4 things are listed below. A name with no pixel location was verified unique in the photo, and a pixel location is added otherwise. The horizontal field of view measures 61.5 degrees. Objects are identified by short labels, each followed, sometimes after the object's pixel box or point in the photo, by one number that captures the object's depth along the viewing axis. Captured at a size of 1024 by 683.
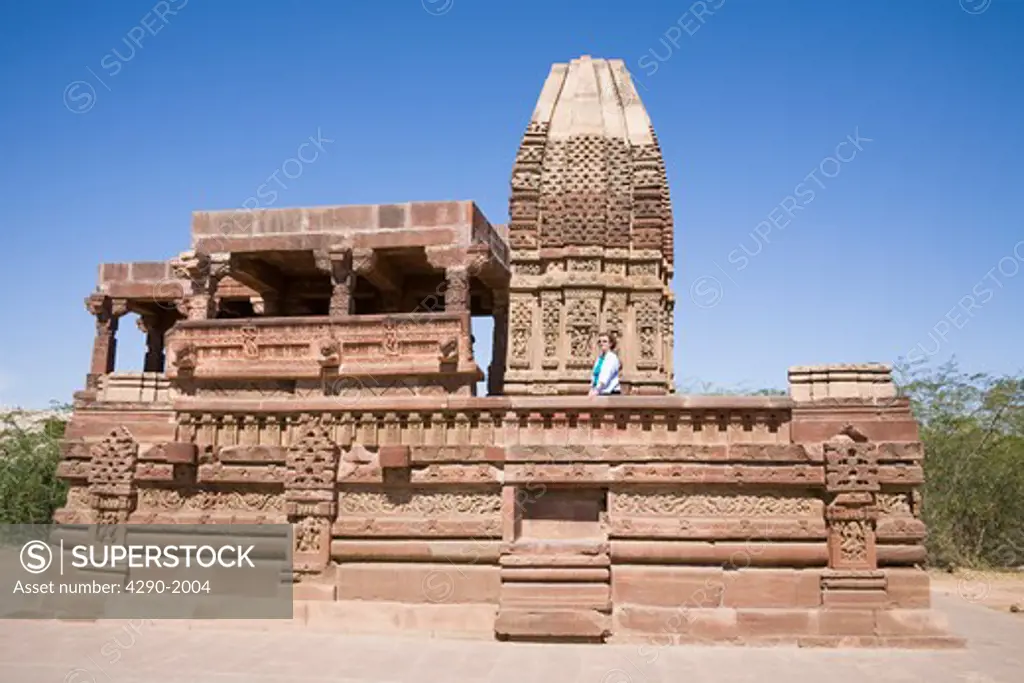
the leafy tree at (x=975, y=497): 20.52
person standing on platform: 10.45
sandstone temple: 9.09
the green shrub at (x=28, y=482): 20.25
